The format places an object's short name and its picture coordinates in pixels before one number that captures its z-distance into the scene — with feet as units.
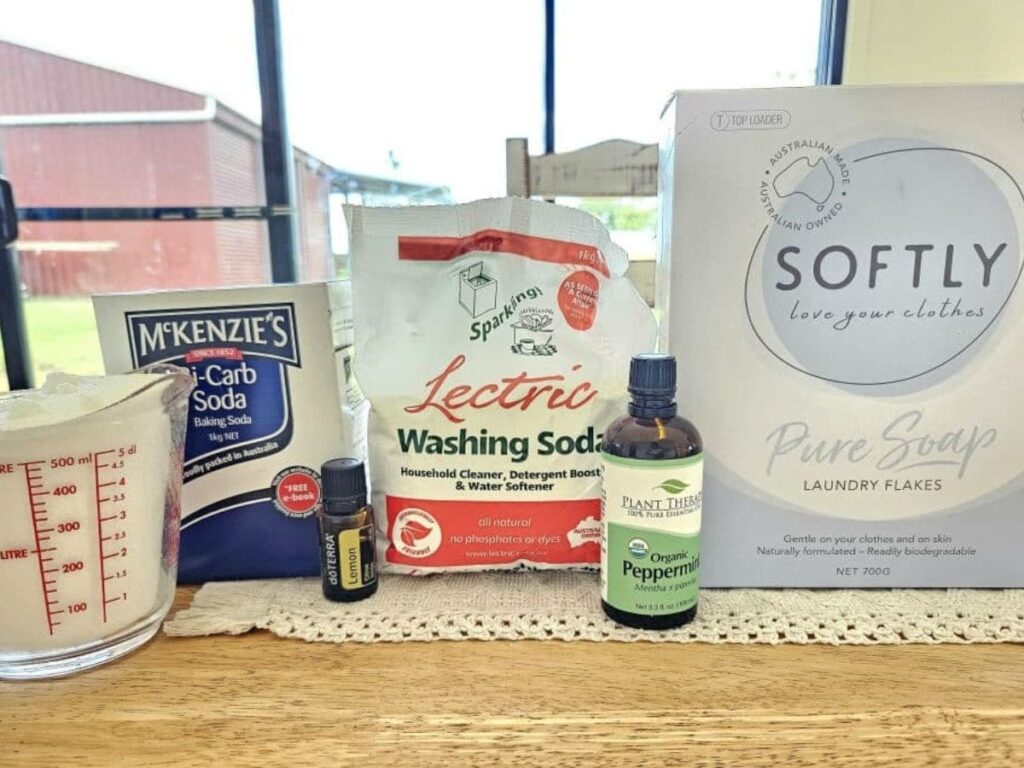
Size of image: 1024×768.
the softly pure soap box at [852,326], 1.61
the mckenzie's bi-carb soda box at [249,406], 1.80
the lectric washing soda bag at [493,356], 1.81
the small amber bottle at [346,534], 1.71
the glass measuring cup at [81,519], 1.44
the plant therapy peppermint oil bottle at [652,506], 1.54
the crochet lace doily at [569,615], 1.59
